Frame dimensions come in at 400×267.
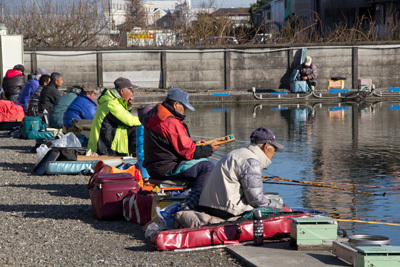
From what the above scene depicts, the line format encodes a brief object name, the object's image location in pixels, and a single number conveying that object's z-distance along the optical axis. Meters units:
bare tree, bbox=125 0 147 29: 40.11
